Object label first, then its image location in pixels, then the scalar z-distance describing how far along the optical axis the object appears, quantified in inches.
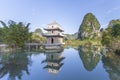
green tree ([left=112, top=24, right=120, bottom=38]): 383.5
